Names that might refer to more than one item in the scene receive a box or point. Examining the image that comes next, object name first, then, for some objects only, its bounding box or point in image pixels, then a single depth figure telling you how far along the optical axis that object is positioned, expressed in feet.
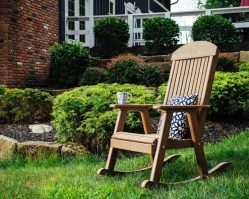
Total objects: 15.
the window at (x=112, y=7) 56.39
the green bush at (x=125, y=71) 30.99
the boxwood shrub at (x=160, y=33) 40.75
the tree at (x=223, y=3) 95.76
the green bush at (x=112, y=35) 41.62
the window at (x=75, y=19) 43.37
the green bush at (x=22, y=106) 27.17
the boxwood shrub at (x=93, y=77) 31.99
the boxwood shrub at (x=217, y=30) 38.52
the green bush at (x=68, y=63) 34.96
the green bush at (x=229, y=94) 23.47
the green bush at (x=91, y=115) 19.75
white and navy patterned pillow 14.42
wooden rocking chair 12.80
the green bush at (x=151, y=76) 30.86
